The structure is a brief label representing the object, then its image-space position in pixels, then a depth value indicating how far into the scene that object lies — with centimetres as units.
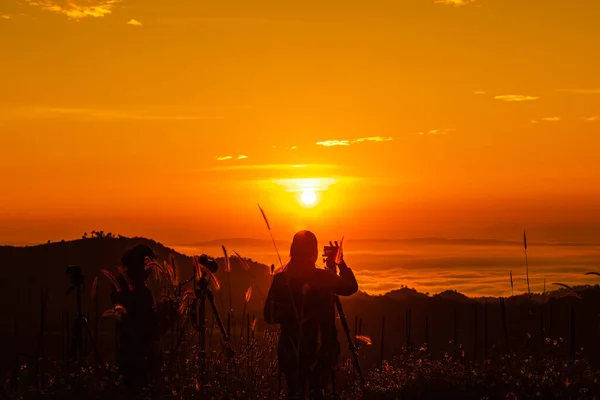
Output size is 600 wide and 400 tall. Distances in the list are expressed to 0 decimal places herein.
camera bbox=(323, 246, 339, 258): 891
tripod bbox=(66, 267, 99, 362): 977
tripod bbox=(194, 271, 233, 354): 909
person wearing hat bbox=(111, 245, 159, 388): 834
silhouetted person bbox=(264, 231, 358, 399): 784
